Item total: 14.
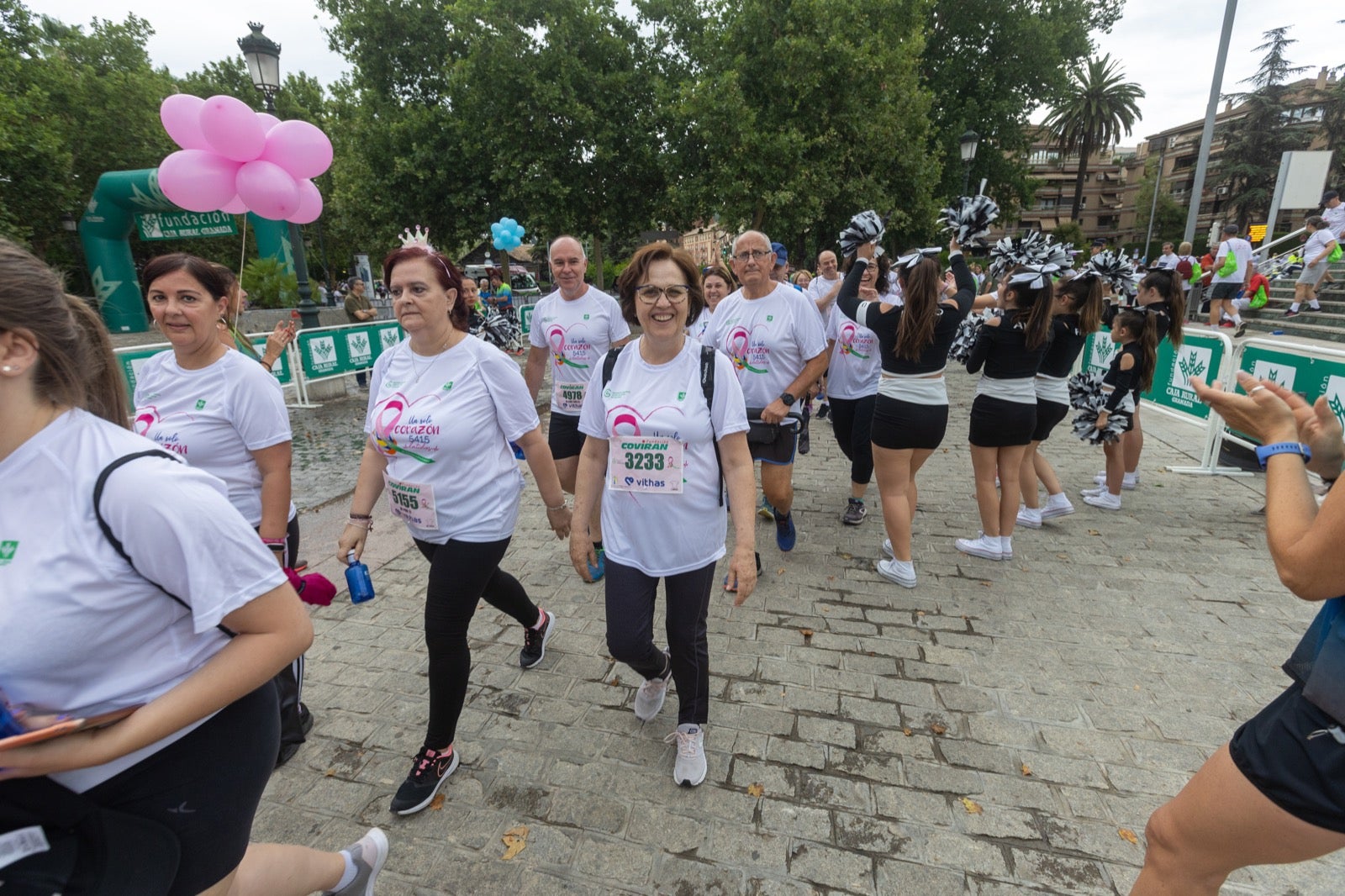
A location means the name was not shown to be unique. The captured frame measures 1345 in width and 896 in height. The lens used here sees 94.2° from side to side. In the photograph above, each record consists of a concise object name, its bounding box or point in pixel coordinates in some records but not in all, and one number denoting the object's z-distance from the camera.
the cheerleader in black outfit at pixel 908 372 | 3.91
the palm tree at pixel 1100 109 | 52.75
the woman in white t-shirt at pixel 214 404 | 2.52
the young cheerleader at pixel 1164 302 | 5.10
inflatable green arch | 17.64
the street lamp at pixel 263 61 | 9.15
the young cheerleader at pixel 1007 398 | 4.20
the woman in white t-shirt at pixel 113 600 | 1.12
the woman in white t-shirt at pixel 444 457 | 2.53
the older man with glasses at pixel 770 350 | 4.28
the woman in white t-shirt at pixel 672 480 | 2.46
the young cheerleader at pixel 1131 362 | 5.10
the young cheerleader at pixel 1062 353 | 4.68
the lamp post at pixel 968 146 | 15.48
